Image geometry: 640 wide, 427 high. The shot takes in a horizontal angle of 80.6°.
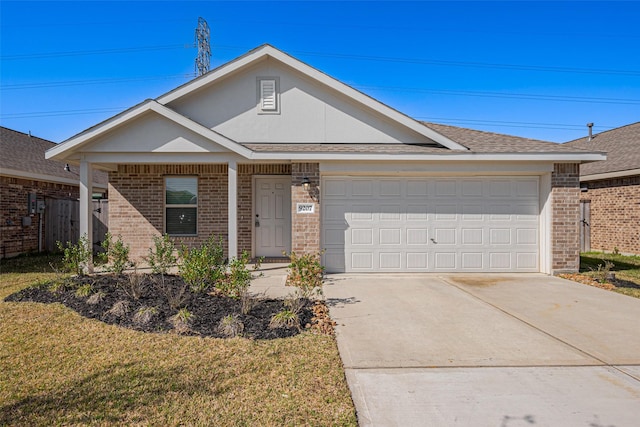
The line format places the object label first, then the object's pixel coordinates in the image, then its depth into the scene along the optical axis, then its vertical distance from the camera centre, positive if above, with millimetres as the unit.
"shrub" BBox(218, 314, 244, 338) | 4758 -1478
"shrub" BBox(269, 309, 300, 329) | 4973 -1448
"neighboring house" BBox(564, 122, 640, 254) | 12391 +447
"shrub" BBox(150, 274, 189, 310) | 5625 -1352
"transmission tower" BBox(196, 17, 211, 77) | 22859 +10171
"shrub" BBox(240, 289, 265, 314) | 5404 -1358
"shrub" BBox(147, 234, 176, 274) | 7636 -980
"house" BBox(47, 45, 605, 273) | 8625 +869
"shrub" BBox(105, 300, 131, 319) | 5441 -1438
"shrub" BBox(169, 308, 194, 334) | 4870 -1466
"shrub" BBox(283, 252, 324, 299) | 6125 -1054
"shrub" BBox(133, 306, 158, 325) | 5181 -1446
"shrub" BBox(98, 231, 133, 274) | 7739 -909
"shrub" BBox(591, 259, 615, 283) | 8172 -1378
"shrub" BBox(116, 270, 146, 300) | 6121 -1282
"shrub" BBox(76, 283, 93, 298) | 6347 -1348
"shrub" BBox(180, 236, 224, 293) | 6215 -966
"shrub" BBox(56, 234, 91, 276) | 7654 -931
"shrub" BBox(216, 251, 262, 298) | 5766 -1040
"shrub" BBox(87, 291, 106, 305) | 5986 -1393
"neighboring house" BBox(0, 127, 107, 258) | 11414 +738
